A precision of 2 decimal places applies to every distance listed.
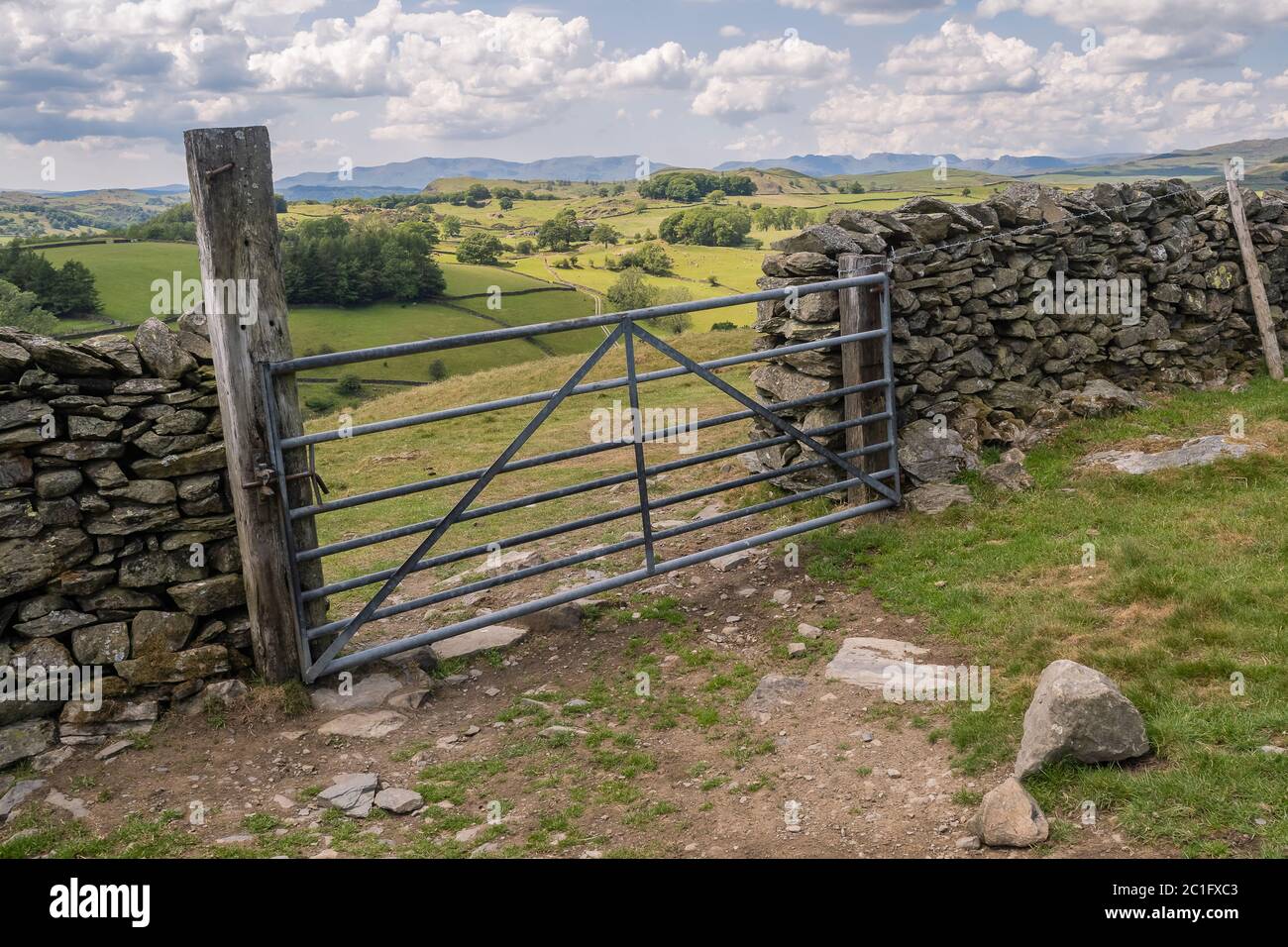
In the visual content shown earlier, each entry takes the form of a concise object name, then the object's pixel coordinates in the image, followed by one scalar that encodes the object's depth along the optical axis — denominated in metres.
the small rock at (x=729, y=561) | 8.06
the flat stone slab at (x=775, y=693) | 5.89
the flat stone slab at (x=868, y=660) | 6.00
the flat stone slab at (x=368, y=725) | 5.93
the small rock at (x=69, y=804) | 5.14
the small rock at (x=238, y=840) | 4.82
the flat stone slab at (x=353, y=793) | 5.15
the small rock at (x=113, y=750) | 5.62
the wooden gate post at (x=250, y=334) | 5.85
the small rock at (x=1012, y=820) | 4.03
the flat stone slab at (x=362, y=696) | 6.20
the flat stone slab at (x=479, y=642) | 6.93
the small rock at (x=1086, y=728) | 4.40
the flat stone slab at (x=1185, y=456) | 8.57
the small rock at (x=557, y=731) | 5.80
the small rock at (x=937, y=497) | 8.42
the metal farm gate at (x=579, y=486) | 6.12
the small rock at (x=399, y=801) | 5.10
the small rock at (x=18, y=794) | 5.18
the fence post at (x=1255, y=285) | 11.90
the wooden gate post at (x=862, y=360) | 8.41
